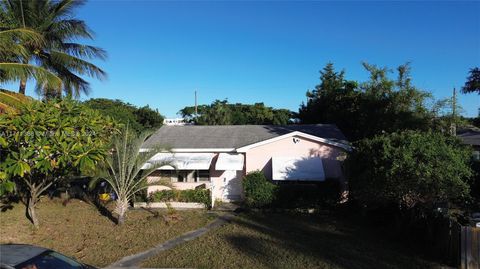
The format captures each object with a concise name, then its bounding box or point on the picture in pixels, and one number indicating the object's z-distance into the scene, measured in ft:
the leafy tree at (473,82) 57.21
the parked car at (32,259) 17.52
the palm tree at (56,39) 69.36
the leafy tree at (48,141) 38.83
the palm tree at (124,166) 47.93
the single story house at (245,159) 61.37
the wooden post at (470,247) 31.76
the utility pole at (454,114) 59.80
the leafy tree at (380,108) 62.54
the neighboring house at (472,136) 105.19
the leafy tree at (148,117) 151.53
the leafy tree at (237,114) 152.64
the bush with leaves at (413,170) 37.09
